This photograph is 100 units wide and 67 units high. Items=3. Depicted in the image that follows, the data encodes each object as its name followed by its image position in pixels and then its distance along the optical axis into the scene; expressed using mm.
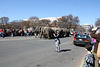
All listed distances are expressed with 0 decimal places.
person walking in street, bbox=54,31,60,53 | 6722
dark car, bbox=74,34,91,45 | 9698
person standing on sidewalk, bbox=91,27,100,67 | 1875
